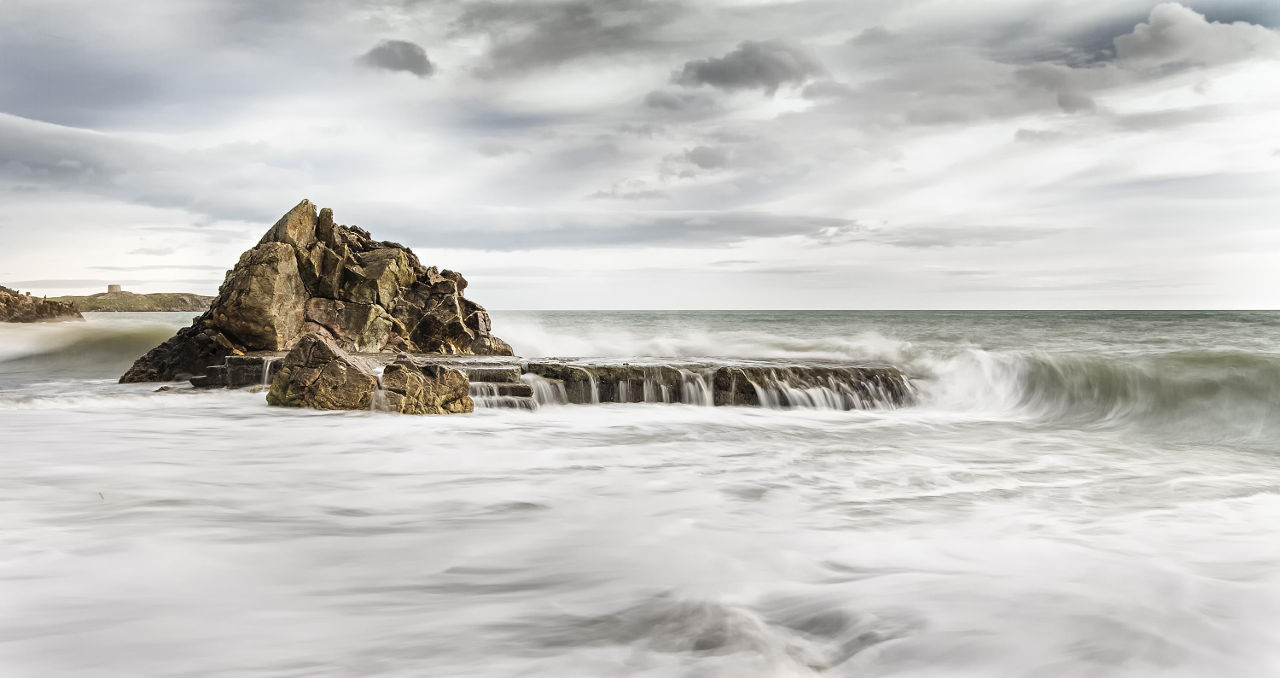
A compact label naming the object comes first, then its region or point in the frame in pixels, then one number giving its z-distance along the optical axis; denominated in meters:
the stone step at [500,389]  9.16
